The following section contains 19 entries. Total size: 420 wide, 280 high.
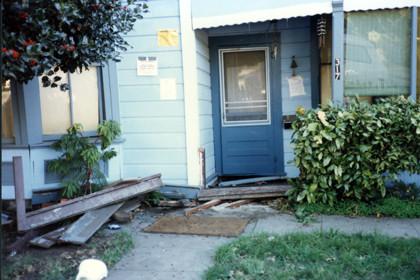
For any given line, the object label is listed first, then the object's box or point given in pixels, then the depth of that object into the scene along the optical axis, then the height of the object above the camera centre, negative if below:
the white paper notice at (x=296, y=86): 5.92 +0.32
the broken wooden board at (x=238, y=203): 5.14 -1.28
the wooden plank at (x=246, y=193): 5.18 -1.15
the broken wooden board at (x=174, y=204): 5.21 -1.27
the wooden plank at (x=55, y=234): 3.72 -1.19
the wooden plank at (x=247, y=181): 5.86 -1.12
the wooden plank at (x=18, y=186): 3.45 -0.64
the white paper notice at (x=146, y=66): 5.39 +0.65
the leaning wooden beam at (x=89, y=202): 3.80 -0.99
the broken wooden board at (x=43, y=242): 3.61 -1.21
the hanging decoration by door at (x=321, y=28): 5.22 +1.08
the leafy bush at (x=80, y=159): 4.55 -0.55
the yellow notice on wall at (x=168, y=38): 5.30 +1.02
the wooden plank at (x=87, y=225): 3.69 -1.15
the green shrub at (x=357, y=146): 4.32 -0.48
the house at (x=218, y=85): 4.72 +0.33
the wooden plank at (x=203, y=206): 4.87 -1.28
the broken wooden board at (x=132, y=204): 4.83 -1.19
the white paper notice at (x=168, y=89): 5.38 +0.31
